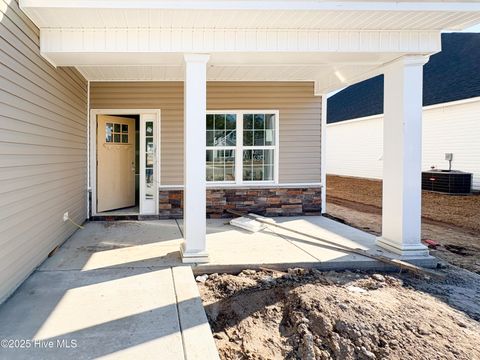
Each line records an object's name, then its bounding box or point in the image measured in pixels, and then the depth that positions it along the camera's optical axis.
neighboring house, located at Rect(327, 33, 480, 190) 12.49
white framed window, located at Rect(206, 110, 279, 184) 7.23
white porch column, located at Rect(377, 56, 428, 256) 4.52
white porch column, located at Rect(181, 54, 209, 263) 4.16
